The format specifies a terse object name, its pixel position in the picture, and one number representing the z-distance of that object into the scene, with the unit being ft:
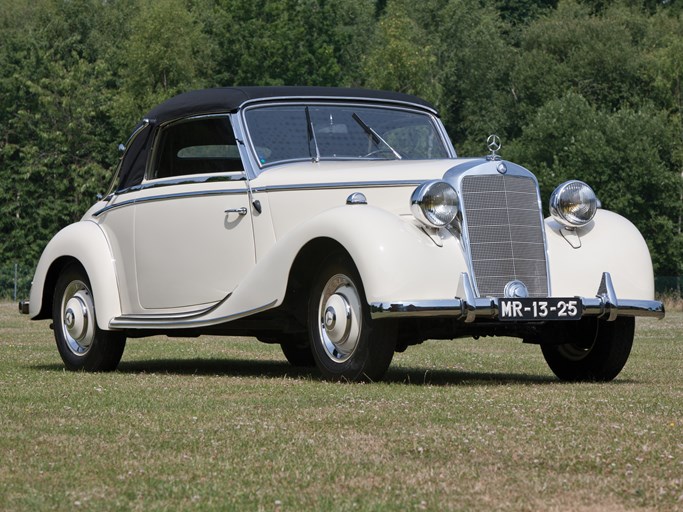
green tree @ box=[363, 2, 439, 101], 215.10
